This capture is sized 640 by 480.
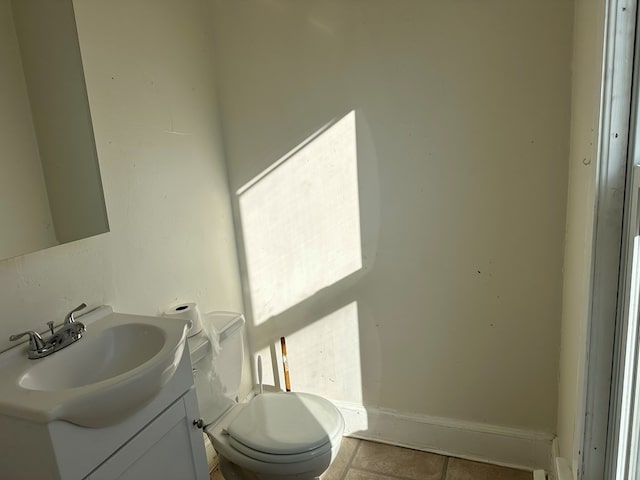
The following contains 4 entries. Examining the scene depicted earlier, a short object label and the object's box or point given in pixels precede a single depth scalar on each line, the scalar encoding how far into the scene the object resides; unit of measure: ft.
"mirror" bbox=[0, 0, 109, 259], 4.35
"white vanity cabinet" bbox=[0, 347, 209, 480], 3.42
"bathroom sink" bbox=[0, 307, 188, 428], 3.38
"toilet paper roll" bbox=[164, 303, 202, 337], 5.68
